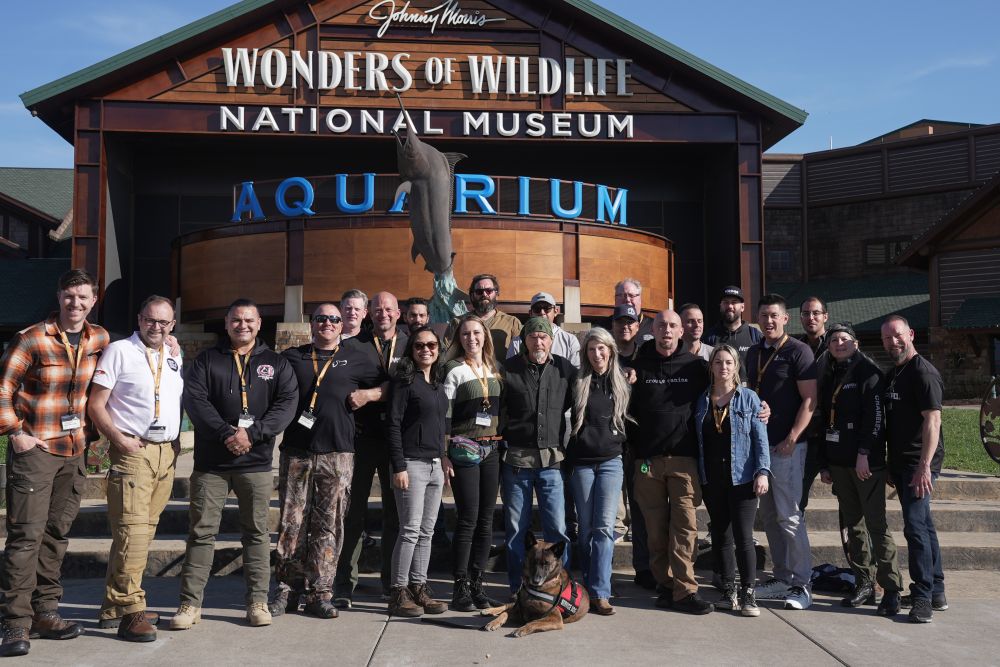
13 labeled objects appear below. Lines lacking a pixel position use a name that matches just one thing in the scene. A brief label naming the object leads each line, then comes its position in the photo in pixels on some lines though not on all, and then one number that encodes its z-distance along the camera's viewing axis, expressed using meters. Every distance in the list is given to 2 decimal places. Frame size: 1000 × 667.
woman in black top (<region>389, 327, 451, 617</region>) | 5.86
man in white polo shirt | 5.37
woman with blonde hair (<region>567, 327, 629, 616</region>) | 5.96
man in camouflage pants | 5.89
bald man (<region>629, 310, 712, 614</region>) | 6.08
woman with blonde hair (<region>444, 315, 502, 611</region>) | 5.94
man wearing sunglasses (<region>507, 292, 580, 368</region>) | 6.98
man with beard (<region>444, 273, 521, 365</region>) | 6.94
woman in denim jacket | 6.00
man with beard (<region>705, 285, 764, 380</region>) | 7.80
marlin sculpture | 12.37
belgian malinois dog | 5.46
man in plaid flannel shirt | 5.16
